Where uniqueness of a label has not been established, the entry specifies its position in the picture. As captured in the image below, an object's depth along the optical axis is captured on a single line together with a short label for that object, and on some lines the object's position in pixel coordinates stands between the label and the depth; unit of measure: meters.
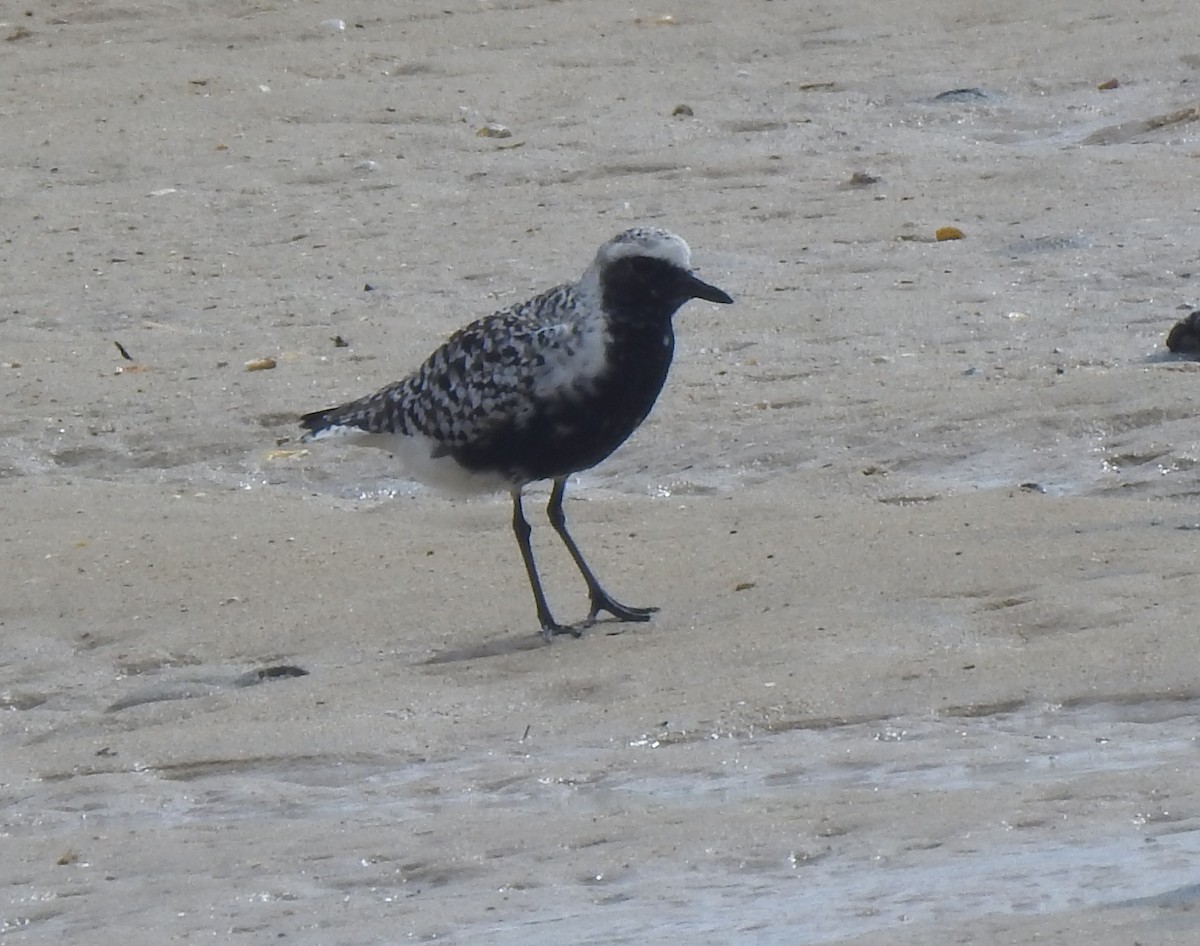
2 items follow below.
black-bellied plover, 14.32
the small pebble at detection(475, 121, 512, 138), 26.86
